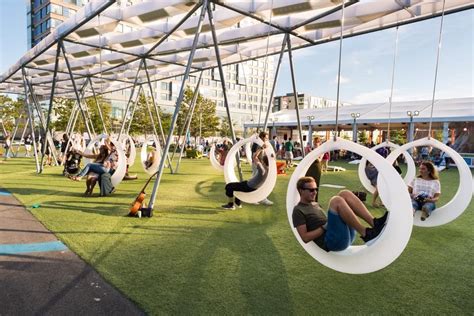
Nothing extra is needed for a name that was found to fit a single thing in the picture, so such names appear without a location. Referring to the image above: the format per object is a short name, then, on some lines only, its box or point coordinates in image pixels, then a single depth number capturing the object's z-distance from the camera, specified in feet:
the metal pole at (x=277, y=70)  30.40
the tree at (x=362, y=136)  170.42
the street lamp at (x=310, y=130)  94.59
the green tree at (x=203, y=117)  138.62
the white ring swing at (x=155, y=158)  41.83
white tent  75.15
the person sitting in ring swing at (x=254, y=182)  24.21
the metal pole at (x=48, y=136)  56.24
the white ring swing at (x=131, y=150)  43.34
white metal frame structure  25.26
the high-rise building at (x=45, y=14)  189.16
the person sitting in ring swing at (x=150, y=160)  43.11
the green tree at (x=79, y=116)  115.03
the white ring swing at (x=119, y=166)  29.84
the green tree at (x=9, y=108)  101.14
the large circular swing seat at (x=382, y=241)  11.78
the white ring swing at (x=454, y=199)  19.06
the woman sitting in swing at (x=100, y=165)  30.22
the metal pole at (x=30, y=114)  49.77
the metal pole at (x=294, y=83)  32.92
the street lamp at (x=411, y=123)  76.55
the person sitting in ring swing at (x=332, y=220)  12.90
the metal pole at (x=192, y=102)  46.99
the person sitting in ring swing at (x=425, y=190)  19.53
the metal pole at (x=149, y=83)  43.42
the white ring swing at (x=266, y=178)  23.16
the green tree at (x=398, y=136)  149.07
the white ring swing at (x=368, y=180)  26.55
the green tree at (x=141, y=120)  144.95
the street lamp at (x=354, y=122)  86.69
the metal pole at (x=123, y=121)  43.76
